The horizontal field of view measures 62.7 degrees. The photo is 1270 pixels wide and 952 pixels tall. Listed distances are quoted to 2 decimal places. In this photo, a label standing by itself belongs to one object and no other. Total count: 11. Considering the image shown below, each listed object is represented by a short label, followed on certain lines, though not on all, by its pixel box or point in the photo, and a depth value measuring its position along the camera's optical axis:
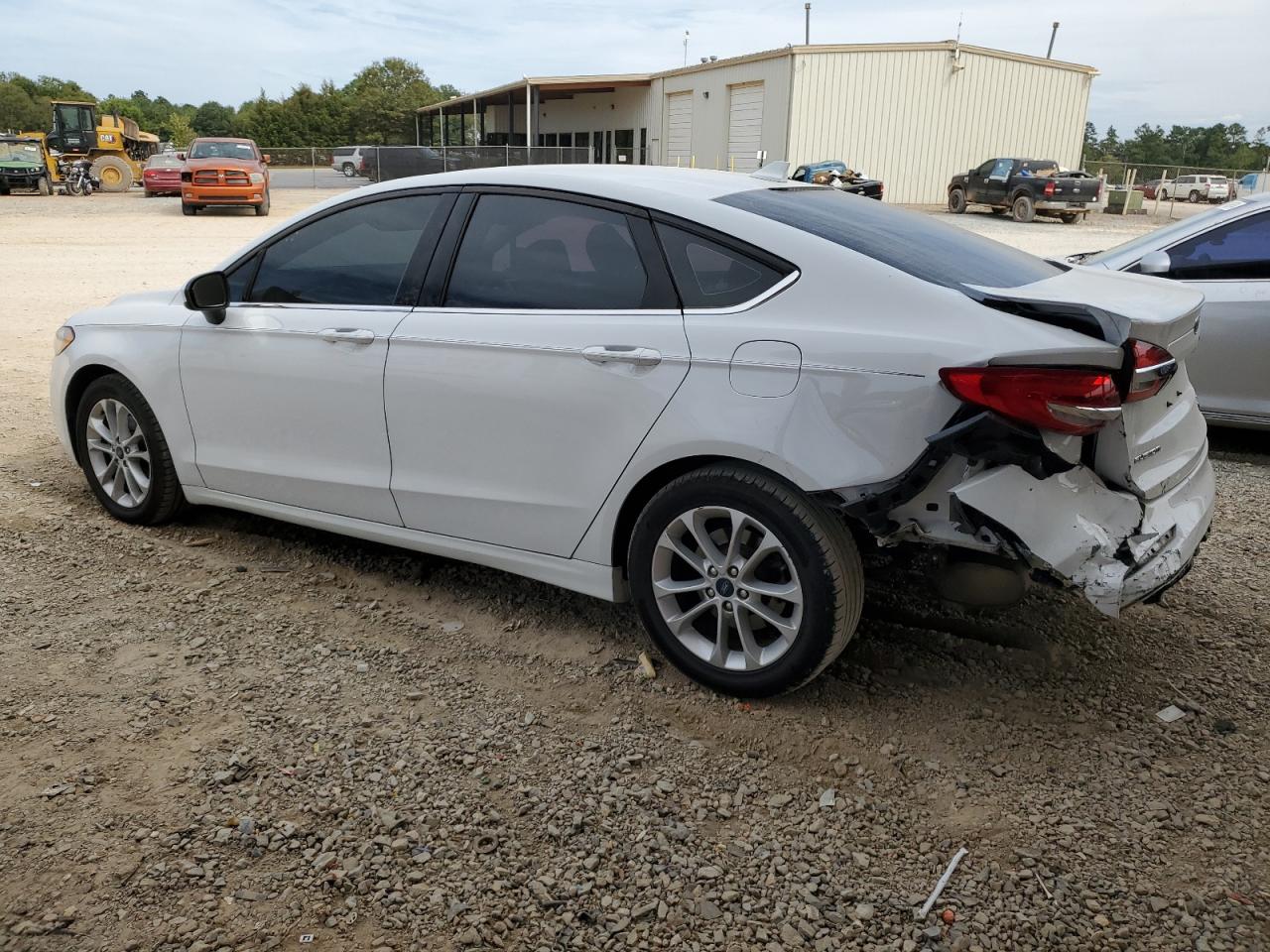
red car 27.84
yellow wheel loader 33.78
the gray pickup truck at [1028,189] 28.36
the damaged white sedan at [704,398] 2.82
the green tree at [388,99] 80.06
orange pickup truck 25.23
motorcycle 32.25
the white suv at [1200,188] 44.38
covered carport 43.84
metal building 34.09
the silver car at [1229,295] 5.77
